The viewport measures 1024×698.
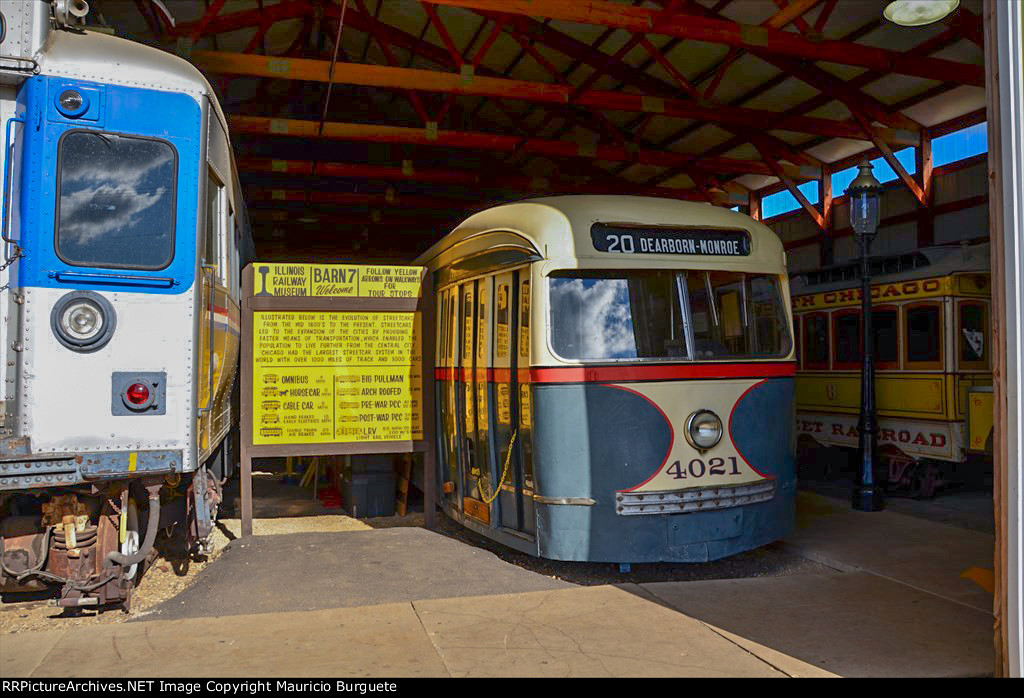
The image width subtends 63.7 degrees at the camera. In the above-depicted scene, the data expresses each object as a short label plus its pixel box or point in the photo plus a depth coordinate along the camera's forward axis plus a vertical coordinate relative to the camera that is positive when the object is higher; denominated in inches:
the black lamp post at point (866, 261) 372.5 +52.2
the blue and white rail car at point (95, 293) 186.1 +19.2
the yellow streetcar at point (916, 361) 398.0 +8.3
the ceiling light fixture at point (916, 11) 236.2 +107.3
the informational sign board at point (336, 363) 307.7 +4.8
